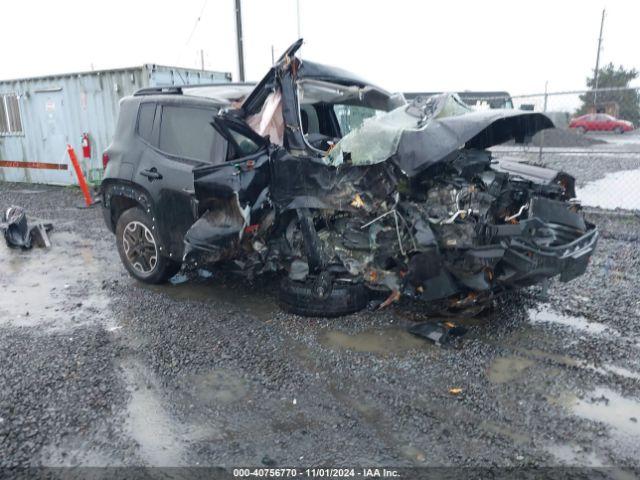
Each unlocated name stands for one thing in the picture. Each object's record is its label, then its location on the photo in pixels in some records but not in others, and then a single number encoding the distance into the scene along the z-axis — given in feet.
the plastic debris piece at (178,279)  18.16
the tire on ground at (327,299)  14.02
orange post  35.01
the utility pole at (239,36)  48.32
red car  81.66
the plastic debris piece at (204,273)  18.68
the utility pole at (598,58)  109.13
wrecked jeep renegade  11.92
